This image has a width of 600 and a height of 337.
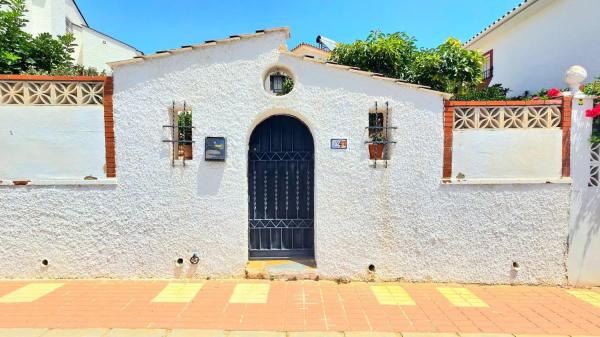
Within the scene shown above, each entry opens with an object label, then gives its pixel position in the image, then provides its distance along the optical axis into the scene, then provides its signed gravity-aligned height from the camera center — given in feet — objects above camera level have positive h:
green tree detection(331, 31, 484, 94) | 21.12 +6.61
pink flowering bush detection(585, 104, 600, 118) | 16.40 +2.55
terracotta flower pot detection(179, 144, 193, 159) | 17.25 +0.20
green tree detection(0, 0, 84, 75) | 18.95 +6.34
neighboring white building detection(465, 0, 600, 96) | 23.41 +10.22
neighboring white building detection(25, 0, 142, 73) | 38.55 +17.00
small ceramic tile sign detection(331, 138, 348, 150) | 17.07 +0.71
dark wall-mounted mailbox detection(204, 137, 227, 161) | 16.89 +0.37
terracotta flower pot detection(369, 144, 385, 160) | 17.31 +0.37
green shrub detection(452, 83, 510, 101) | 20.72 +4.31
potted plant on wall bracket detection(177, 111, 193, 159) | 17.22 +1.17
